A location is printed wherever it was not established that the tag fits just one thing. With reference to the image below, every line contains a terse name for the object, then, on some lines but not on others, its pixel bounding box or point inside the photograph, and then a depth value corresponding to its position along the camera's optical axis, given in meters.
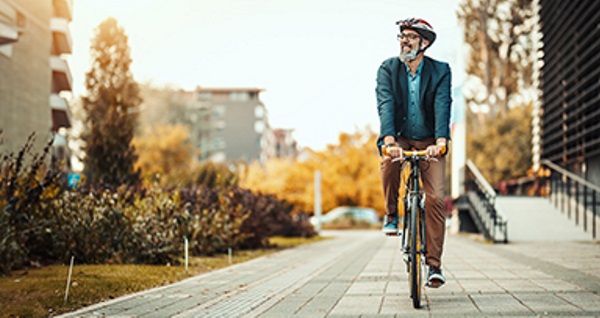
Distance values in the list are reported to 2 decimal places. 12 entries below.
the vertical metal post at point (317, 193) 41.69
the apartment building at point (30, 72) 23.62
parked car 47.07
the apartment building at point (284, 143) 143.88
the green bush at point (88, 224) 10.84
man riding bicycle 7.06
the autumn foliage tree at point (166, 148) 68.69
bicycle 6.71
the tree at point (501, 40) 45.06
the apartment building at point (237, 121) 118.62
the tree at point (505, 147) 49.53
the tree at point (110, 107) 26.16
